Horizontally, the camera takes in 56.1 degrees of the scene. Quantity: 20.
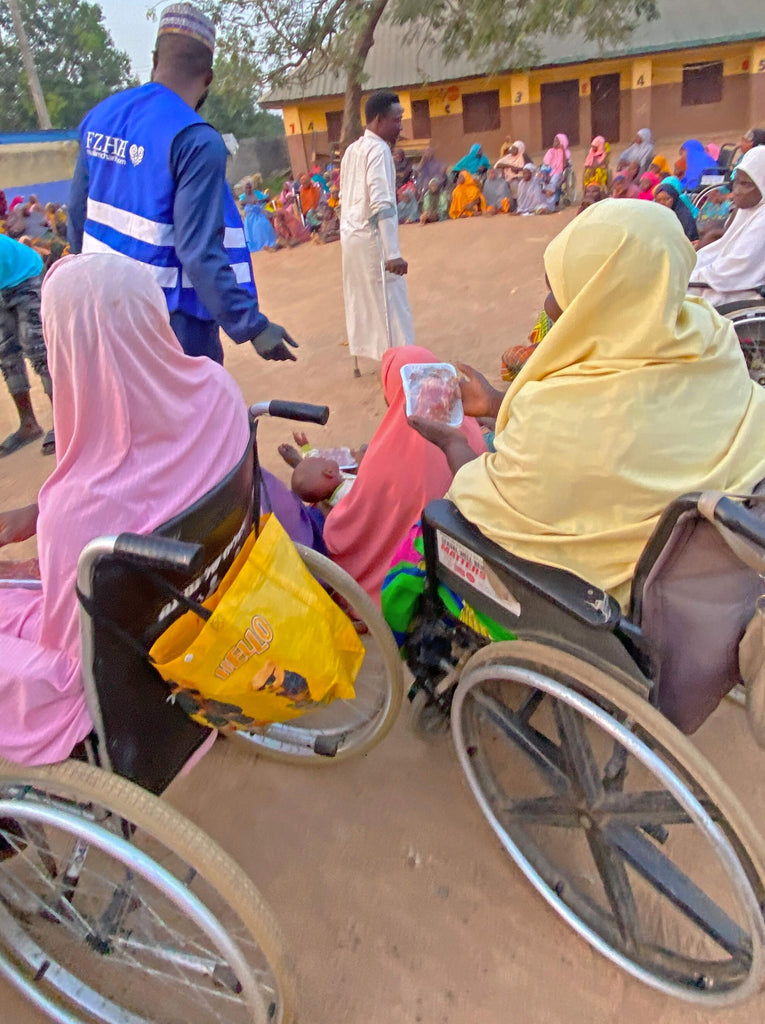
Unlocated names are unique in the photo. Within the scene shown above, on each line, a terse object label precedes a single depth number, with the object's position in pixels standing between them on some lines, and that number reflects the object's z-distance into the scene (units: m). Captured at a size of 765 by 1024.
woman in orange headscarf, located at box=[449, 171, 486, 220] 12.04
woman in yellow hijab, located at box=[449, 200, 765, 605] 1.37
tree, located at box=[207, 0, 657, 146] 13.55
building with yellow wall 17.48
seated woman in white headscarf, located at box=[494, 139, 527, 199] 12.09
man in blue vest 2.41
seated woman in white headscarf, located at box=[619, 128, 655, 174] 11.18
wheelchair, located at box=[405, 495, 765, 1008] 1.23
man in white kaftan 4.51
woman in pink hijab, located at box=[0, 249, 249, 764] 1.22
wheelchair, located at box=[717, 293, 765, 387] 3.46
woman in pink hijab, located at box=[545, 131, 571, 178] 11.99
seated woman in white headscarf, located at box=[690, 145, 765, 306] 3.69
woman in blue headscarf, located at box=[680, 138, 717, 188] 10.95
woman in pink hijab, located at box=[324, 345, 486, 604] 2.14
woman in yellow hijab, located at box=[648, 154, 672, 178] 9.77
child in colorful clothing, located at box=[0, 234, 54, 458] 4.07
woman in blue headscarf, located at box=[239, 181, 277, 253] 12.08
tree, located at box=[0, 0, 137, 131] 32.38
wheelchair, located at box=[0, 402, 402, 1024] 1.18
